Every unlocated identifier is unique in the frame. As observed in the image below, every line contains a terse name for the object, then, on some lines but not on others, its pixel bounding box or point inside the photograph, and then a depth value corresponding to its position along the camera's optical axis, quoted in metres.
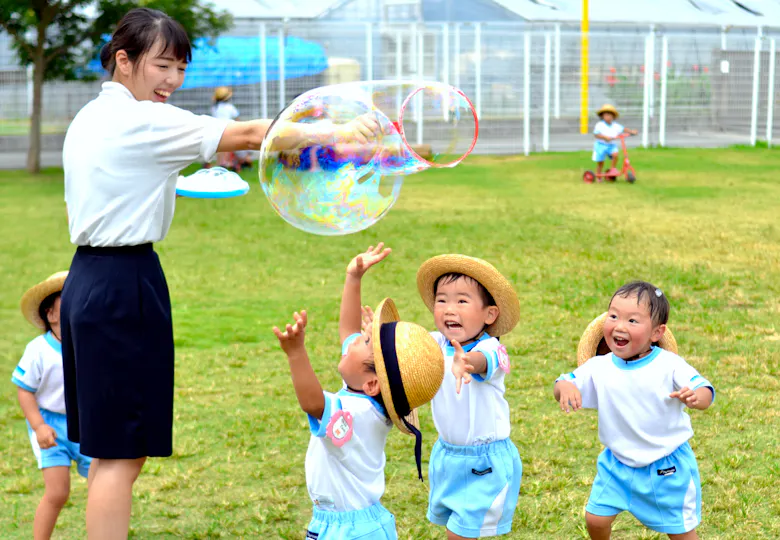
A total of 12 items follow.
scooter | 16.75
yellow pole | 23.89
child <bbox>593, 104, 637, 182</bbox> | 16.84
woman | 3.16
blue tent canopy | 22.00
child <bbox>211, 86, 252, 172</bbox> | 18.41
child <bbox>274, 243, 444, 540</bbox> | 3.11
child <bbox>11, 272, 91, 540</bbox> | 4.06
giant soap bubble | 3.46
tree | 18.20
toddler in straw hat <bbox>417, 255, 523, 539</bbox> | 3.73
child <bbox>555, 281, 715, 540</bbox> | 3.61
